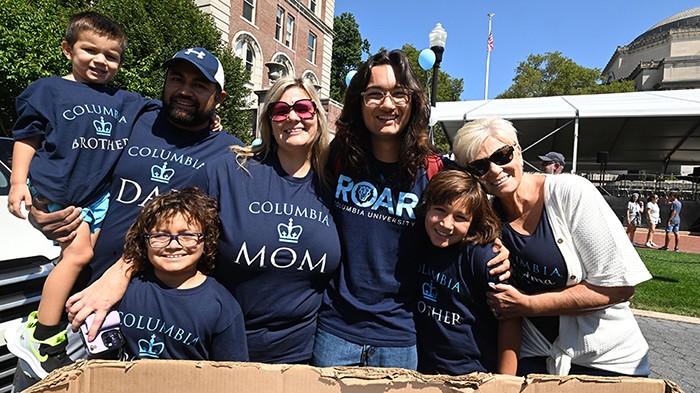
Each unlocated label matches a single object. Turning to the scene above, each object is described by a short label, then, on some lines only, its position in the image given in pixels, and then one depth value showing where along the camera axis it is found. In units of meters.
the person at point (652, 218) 14.28
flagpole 31.92
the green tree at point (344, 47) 42.00
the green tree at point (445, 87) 39.10
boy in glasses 1.66
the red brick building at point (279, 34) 21.72
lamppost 9.09
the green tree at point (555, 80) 39.91
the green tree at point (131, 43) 9.64
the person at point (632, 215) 14.46
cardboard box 1.06
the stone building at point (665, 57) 46.19
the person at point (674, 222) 14.02
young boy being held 1.90
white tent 13.11
